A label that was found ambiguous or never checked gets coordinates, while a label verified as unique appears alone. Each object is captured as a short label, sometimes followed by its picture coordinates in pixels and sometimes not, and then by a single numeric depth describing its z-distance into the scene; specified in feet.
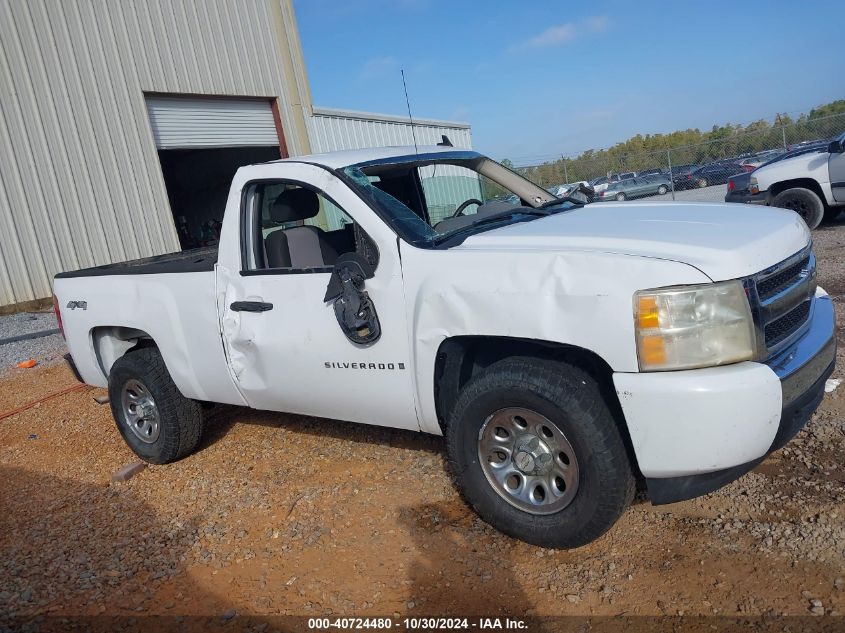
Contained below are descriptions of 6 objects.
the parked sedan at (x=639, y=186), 94.12
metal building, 37.42
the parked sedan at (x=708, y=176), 80.02
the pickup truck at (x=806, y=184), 33.53
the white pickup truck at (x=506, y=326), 8.36
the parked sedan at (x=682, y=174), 82.74
